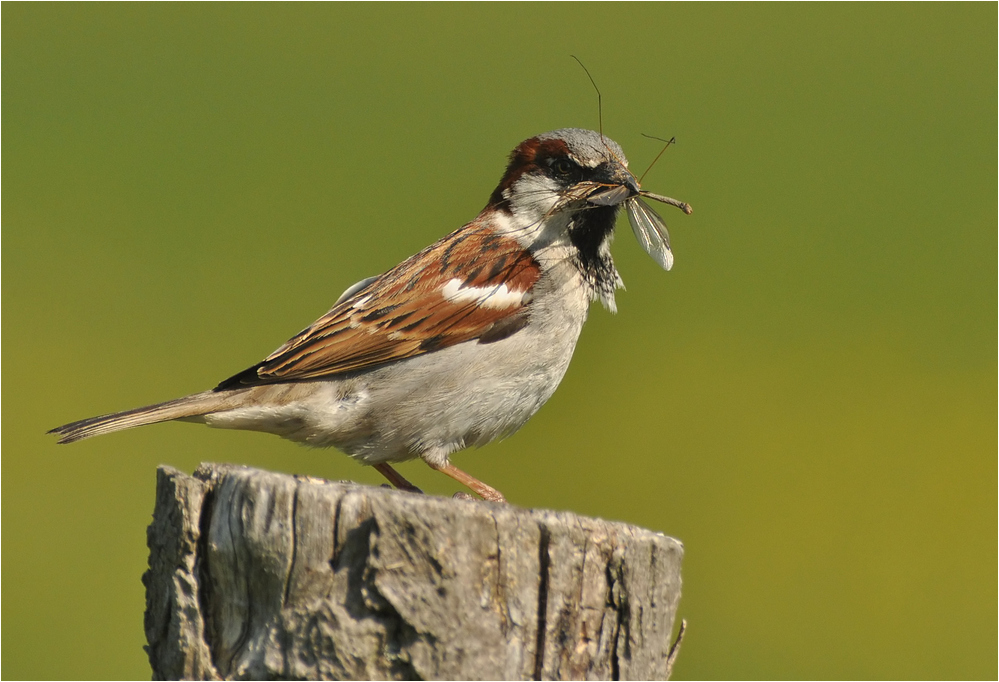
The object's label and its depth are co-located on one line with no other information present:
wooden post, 4.90
